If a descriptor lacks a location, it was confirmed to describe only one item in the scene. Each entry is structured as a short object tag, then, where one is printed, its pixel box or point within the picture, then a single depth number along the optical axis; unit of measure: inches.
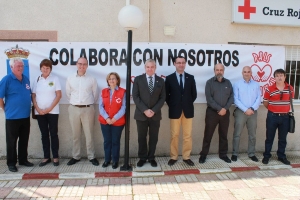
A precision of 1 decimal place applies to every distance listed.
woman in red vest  196.9
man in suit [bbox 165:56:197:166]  204.2
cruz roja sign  230.2
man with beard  209.8
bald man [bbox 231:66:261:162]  216.6
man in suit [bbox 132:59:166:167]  195.9
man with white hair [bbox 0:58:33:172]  191.1
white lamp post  182.4
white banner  218.1
